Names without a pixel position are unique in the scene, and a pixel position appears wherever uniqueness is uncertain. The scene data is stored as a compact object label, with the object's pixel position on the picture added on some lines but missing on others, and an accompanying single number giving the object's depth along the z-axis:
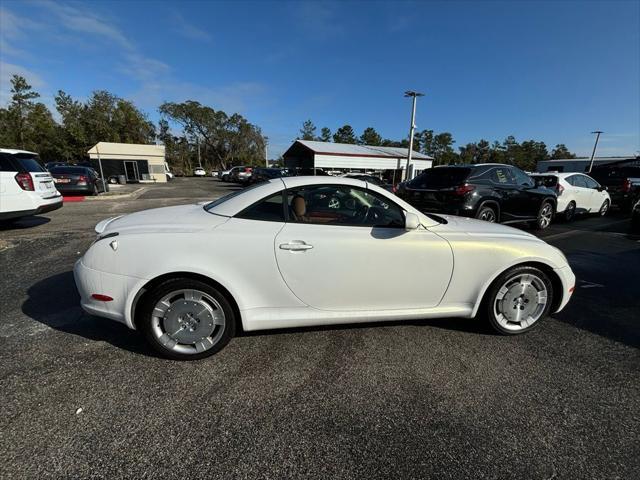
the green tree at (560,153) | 83.44
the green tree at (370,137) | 67.19
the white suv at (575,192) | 9.02
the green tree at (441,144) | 73.79
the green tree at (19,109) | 43.09
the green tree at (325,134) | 71.31
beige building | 31.22
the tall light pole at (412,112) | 23.55
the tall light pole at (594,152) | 35.47
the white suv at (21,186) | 6.21
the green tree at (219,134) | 62.09
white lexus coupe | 2.44
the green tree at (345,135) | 70.75
